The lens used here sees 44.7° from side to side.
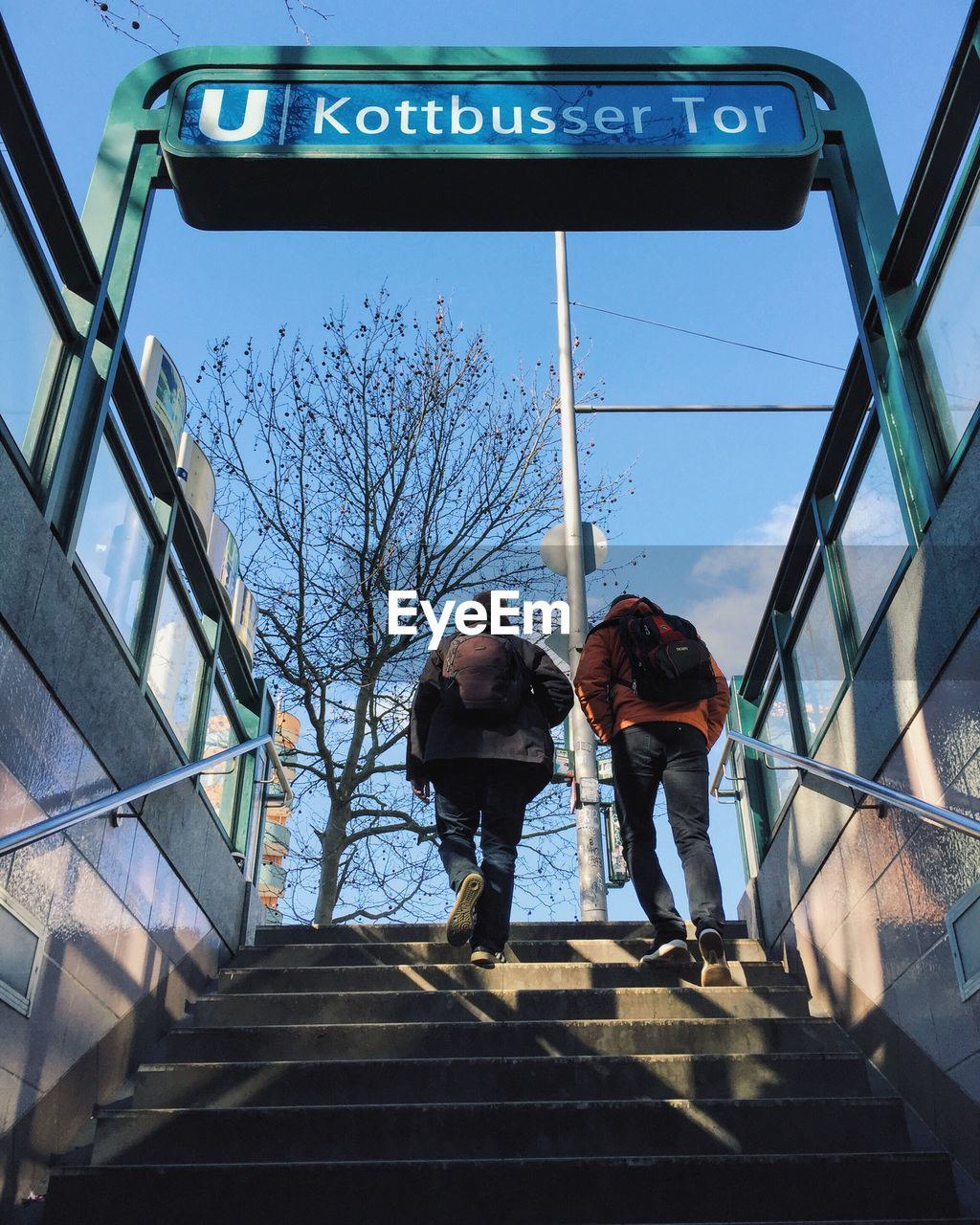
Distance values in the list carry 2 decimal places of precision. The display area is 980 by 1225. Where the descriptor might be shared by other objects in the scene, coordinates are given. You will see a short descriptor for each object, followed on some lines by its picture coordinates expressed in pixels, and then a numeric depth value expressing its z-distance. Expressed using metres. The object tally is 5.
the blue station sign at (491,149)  5.45
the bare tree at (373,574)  13.66
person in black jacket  5.06
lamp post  9.07
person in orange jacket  4.99
